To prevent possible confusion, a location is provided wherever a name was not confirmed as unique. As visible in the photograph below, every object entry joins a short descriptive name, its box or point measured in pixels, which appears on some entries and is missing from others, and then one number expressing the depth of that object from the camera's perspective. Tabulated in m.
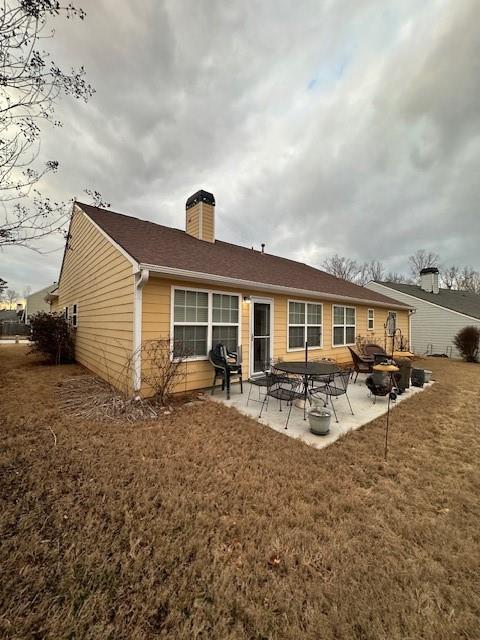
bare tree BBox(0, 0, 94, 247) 2.71
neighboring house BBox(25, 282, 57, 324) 32.07
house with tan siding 5.47
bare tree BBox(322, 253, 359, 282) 33.12
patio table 4.59
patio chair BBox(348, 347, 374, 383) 7.32
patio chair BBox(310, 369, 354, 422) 4.76
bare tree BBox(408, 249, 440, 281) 32.84
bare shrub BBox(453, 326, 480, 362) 14.59
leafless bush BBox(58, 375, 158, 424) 4.45
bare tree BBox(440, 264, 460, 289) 33.91
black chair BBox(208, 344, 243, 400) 5.81
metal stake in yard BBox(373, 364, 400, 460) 4.03
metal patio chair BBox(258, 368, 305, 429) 4.59
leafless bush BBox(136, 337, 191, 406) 5.24
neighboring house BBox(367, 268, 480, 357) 16.95
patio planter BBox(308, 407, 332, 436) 3.90
